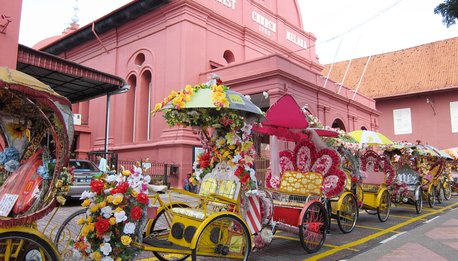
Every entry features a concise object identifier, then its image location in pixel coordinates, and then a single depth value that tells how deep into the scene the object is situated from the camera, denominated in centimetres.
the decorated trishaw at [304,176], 657
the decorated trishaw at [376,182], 964
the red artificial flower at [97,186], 411
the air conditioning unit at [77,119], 2133
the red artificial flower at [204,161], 600
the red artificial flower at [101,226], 392
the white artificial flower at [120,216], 397
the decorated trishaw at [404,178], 1123
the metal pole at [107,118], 1513
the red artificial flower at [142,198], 416
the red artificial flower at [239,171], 560
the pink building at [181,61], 1680
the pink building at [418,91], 3108
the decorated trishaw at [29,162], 364
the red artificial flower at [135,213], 407
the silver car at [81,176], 1098
